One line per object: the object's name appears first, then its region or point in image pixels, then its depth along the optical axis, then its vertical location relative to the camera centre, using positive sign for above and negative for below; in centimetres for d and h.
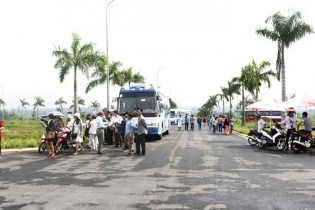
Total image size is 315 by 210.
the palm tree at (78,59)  2947 +510
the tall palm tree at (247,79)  4284 +496
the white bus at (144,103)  2134 +99
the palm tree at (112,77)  3878 +468
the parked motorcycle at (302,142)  1487 -101
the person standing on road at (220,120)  3353 -17
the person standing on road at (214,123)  3359 -41
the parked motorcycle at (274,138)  1619 -91
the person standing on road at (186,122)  3928 -35
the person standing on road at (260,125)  1816 -34
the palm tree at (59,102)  11869 +594
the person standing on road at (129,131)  1430 -49
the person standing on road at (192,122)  3942 -35
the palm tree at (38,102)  11675 +587
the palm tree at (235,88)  5078 +449
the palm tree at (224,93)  7143 +535
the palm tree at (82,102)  10944 +546
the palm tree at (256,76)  4231 +515
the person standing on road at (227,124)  3036 -51
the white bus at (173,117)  6077 +34
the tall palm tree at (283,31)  2566 +647
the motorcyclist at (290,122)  1622 -17
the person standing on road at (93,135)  1527 -71
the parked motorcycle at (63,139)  1457 -83
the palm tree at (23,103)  12104 +578
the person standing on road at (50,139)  1323 -74
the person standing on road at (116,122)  1805 -14
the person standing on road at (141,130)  1376 -43
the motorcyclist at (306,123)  1523 -20
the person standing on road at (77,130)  1453 -44
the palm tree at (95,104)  12388 +545
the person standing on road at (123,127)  1692 -38
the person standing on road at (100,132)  1459 -53
